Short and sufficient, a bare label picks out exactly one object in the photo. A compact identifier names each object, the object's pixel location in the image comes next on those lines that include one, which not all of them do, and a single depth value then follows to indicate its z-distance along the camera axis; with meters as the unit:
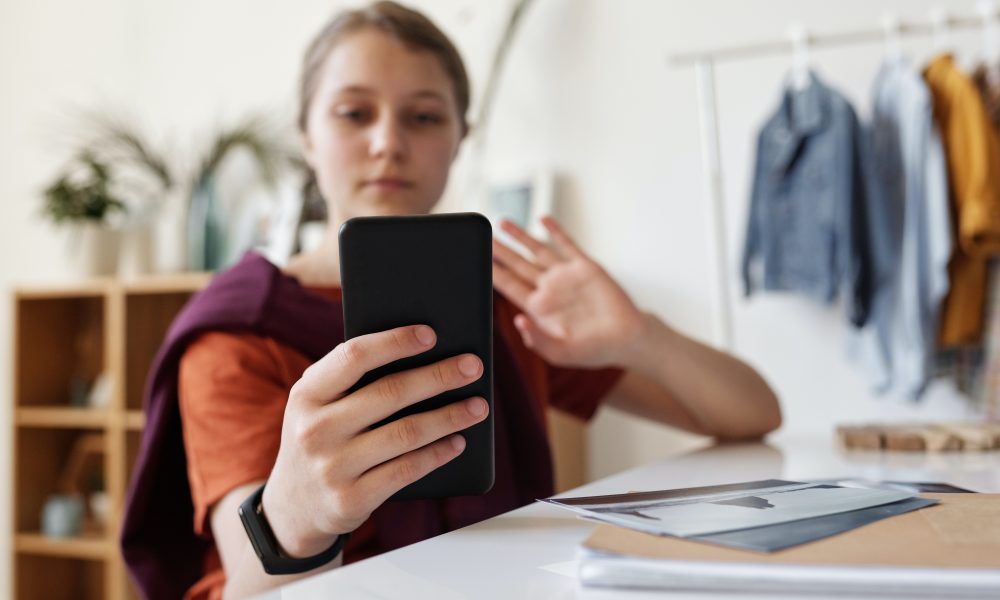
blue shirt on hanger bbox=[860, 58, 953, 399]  1.77
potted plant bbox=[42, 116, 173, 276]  2.51
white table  0.43
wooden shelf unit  2.33
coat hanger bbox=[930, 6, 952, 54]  1.83
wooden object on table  0.94
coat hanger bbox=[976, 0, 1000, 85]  1.80
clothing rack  1.86
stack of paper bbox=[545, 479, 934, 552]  0.44
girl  0.56
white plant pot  2.53
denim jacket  1.85
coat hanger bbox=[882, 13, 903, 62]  1.87
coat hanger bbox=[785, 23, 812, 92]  1.91
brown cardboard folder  0.38
